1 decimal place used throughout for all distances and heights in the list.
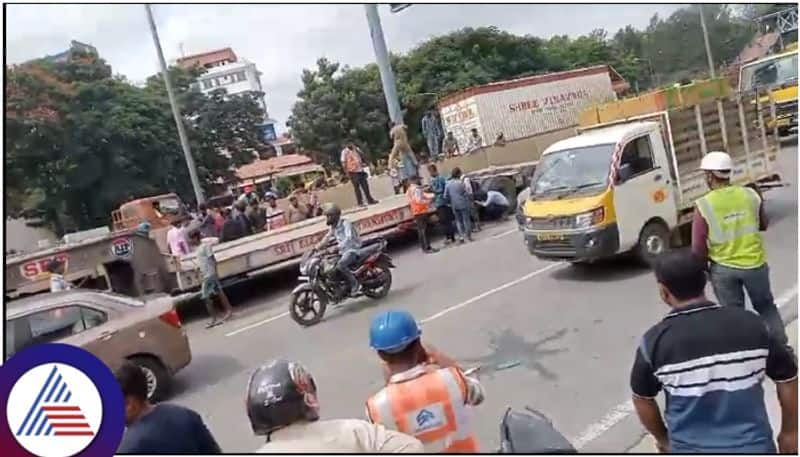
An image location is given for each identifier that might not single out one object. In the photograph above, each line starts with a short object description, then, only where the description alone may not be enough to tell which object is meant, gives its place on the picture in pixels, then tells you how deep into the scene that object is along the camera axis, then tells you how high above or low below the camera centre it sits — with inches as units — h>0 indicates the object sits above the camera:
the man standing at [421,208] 476.4 -52.6
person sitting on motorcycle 342.0 -45.0
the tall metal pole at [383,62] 531.2 +59.8
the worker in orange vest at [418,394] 101.2 -37.9
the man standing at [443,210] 500.4 -60.1
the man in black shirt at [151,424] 112.6 -37.7
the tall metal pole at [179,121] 664.4 +64.8
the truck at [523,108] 721.6 -4.0
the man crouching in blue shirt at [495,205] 561.6 -73.7
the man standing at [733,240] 171.5 -44.1
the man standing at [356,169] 564.7 -18.9
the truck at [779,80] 656.4 -32.0
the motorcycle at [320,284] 337.1 -62.7
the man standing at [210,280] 373.4 -53.5
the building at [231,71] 3690.9 +533.6
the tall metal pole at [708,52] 1320.9 +17.7
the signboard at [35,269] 354.6 -23.6
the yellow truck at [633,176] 314.0 -44.0
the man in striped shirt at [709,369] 91.7 -40.4
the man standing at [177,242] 415.7 -31.9
